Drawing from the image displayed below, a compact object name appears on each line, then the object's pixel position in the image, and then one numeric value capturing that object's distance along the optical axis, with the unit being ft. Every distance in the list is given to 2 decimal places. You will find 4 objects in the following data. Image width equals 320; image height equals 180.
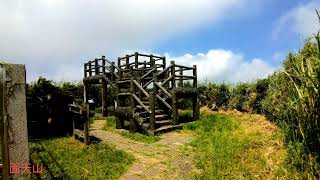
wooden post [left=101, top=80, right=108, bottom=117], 43.44
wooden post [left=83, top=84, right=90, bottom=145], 23.26
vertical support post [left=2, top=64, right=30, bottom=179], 11.50
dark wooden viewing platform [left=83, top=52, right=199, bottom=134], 29.70
